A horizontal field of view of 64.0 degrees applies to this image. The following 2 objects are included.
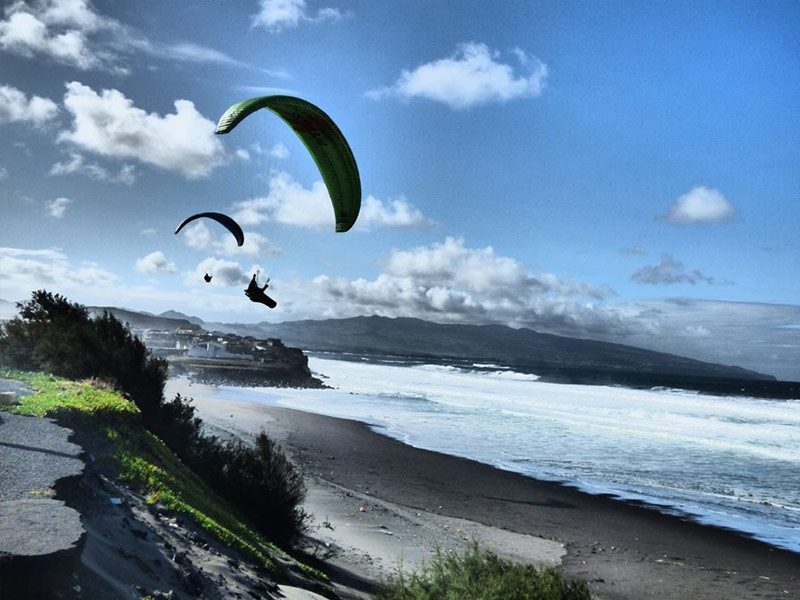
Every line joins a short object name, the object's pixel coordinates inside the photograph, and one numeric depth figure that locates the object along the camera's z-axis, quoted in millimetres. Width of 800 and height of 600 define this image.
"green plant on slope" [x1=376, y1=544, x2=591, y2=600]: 5688
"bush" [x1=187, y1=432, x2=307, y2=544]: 9242
